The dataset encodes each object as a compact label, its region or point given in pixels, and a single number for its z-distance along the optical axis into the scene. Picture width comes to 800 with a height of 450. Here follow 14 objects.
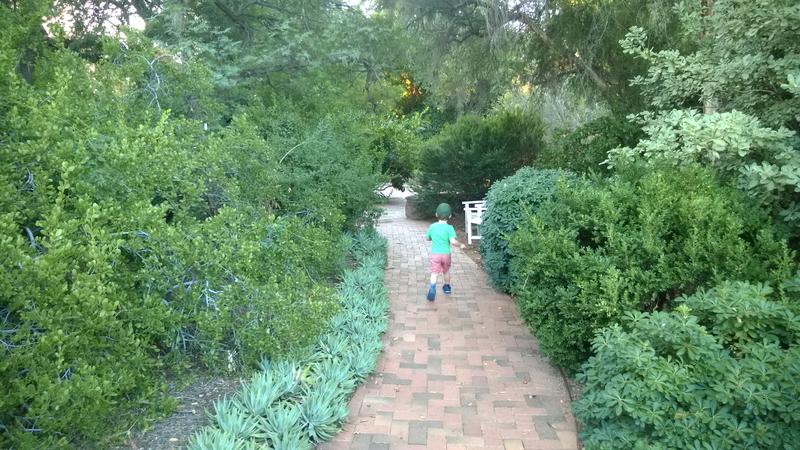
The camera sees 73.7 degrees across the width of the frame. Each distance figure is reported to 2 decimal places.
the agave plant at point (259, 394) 3.34
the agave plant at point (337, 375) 3.82
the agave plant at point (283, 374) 3.62
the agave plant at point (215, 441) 2.82
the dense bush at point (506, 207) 6.00
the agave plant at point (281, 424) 3.12
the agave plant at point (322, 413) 3.31
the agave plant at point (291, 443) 3.00
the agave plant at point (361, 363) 4.15
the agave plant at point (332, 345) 4.34
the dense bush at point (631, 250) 3.42
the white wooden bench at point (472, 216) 10.18
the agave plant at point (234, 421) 3.07
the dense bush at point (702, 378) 2.41
